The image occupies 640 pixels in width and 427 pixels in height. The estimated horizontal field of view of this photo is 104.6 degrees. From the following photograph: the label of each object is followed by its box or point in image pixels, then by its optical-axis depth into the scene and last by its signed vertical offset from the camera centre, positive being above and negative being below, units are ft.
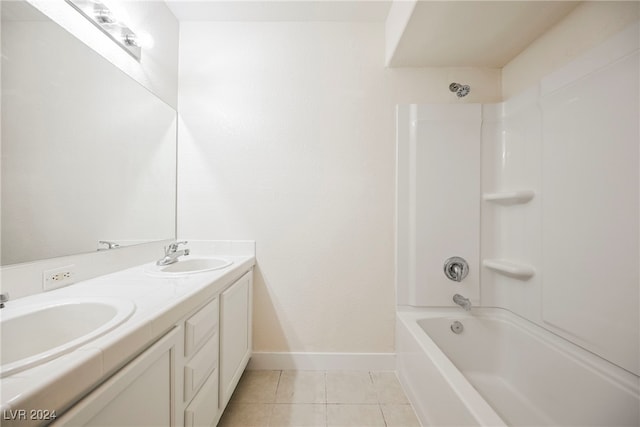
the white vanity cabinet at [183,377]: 1.91 -1.73
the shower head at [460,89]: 5.27 +2.77
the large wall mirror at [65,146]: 2.78 +0.94
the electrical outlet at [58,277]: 3.04 -0.83
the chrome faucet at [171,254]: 4.65 -0.79
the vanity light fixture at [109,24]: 3.61 +3.01
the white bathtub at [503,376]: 3.21 -2.52
